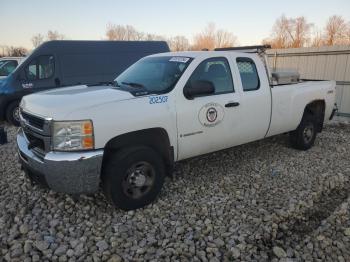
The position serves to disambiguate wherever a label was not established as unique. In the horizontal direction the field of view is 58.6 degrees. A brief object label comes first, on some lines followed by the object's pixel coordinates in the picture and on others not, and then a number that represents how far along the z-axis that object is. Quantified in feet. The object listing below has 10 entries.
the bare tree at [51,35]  195.11
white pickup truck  10.75
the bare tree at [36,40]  183.82
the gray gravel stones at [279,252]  10.03
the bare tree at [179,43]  178.81
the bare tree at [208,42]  168.45
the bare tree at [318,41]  133.69
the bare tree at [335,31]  131.44
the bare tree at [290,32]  152.99
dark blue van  28.66
